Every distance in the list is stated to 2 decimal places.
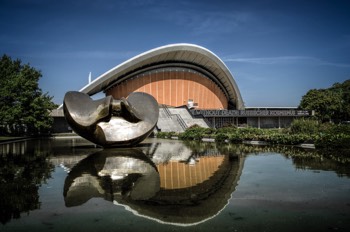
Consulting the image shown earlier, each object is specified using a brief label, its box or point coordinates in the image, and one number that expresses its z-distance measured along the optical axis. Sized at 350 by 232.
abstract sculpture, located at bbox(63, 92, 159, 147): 14.44
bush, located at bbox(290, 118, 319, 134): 19.63
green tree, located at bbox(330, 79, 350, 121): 44.29
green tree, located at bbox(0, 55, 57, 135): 26.67
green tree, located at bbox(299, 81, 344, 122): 42.56
